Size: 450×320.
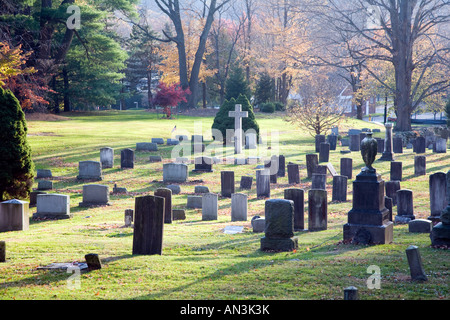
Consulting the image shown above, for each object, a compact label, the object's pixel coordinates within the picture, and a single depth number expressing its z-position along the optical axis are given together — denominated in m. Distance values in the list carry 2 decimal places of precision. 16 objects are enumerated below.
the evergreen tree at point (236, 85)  56.84
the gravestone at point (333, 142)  32.42
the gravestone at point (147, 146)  29.64
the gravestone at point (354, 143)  32.13
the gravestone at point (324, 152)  27.81
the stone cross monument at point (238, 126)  28.84
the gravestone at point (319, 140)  31.34
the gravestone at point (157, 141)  32.28
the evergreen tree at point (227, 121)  33.41
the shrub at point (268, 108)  58.88
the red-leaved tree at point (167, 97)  51.94
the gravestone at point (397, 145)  31.34
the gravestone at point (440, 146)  30.55
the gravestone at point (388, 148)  27.95
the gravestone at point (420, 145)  30.75
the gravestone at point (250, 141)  32.00
